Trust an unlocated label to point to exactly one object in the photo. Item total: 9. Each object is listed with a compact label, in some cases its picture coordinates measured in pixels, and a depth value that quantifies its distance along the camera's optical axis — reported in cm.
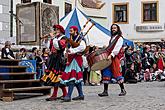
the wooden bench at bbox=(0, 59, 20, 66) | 1068
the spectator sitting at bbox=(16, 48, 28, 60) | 1515
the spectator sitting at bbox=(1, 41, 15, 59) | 1308
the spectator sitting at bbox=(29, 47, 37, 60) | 1508
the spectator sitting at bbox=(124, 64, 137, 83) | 1725
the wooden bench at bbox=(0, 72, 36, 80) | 1028
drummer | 1035
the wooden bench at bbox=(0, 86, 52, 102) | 971
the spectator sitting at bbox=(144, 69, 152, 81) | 1862
